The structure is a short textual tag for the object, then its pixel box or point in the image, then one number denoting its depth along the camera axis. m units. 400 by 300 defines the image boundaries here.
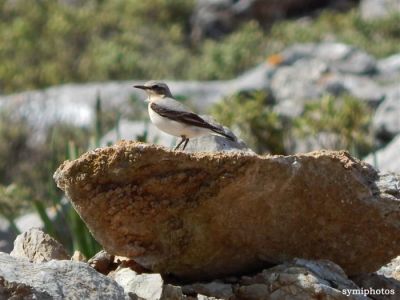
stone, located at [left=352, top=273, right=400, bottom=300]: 14.16
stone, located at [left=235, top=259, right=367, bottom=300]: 13.16
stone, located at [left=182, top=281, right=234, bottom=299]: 13.40
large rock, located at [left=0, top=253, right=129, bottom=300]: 11.20
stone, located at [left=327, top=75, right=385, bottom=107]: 41.09
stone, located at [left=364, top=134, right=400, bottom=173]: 24.68
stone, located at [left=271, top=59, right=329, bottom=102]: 41.97
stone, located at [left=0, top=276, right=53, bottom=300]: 11.00
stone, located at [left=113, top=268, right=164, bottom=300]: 12.69
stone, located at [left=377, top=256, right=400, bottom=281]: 15.44
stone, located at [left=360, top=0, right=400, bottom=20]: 67.56
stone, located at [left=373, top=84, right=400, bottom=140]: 35.31
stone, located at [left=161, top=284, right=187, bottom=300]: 12.71
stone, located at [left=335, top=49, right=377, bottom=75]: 50.12
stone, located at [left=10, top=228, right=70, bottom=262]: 14.51
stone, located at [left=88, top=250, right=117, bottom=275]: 14.43
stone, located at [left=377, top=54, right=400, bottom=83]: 49.45
